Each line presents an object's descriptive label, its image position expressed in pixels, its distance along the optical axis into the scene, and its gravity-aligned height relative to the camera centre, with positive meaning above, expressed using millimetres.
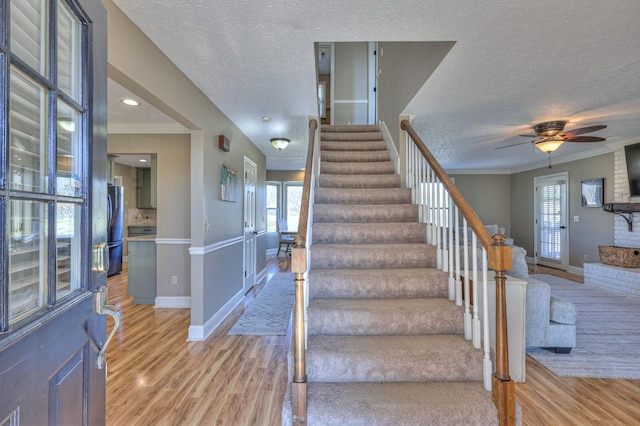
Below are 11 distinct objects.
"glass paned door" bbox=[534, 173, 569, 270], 6410 -151
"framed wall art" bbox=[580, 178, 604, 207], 5488 +410
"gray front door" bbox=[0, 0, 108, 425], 605 +8
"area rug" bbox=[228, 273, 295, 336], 3254 -1227
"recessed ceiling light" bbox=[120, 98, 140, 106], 2973 +1122
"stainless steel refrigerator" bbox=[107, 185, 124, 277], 5602 -246
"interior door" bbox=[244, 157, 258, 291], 4781 -160
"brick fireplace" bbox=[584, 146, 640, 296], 4504 -475
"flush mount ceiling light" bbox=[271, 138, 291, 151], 4621 +1094
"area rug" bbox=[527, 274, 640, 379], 2432 -1223
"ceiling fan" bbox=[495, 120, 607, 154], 3684 +958
